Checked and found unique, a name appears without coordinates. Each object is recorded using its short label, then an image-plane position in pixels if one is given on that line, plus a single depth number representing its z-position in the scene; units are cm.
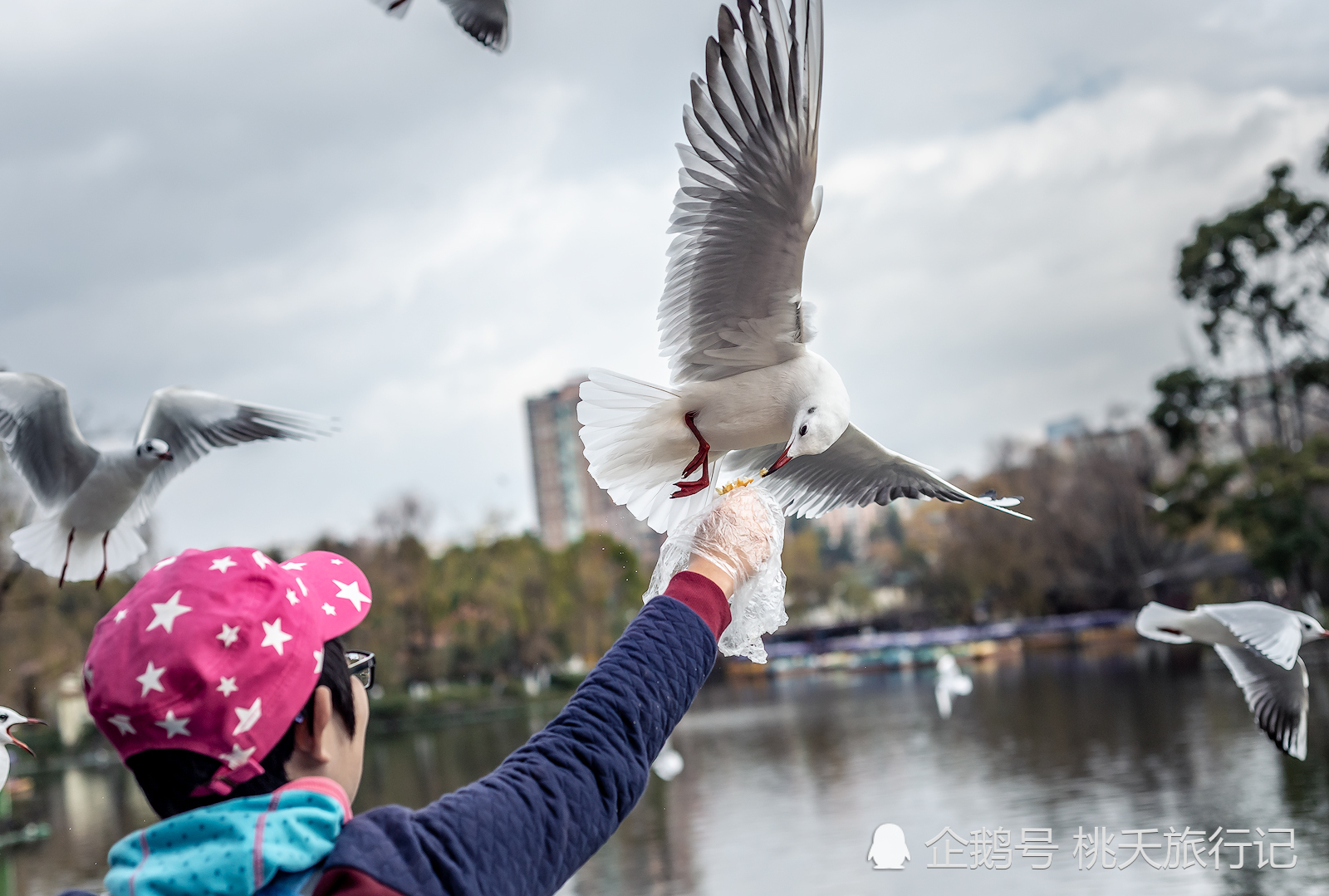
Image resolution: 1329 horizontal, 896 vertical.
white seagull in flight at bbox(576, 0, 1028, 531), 170
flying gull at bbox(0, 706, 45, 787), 247
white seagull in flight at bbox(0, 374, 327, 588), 326
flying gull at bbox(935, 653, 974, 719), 1476
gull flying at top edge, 293
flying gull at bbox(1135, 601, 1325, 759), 407
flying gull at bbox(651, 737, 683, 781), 1012
